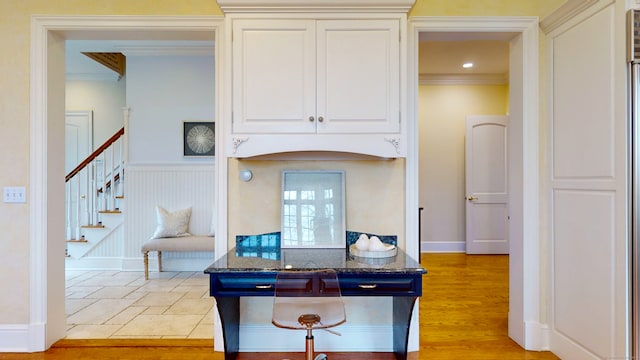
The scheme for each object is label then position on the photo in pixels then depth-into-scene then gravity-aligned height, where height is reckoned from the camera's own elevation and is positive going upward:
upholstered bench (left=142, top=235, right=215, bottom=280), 4.59 -0.79
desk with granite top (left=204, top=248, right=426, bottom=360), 2.12 -0.54
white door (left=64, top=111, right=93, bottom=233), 6.55 +0.76
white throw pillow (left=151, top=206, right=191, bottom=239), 4.70 -0.55
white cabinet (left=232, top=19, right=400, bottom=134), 2.39 +0.60
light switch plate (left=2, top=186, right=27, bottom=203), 2.69 -0.10
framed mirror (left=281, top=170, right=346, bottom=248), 2.64 -0.21
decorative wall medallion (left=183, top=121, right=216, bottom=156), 5.04 +0.56
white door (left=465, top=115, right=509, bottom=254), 5.97 -0.09
